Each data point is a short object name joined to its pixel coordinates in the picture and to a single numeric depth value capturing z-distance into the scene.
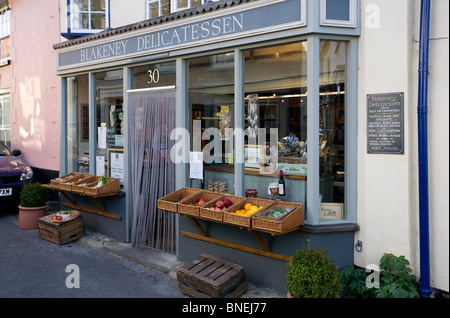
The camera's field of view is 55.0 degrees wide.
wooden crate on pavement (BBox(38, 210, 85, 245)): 6.77
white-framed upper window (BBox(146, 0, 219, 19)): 6.46
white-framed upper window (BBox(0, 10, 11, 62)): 10.92
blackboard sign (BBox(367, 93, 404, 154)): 4.36
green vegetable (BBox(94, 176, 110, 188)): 6.74
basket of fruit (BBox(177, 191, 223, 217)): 5.07
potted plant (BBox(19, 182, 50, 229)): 7.73
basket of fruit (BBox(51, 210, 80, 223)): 6.87
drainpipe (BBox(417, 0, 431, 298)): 4.14
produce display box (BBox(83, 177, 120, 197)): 6.45
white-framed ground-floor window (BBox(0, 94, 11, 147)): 11.22
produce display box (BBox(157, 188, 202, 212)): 5.30
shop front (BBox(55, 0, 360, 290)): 4.70
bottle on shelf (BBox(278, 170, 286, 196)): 5.15
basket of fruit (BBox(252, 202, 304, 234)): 4.30
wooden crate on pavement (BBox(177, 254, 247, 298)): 4.56
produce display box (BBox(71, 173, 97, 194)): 6.70
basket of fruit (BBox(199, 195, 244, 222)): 4.81
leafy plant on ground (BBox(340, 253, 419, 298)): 4.14
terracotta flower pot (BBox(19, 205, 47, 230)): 7.77
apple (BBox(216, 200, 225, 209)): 4.98
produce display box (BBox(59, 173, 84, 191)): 6.97
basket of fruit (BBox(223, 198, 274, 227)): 4.54
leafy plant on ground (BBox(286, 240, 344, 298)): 3.95
